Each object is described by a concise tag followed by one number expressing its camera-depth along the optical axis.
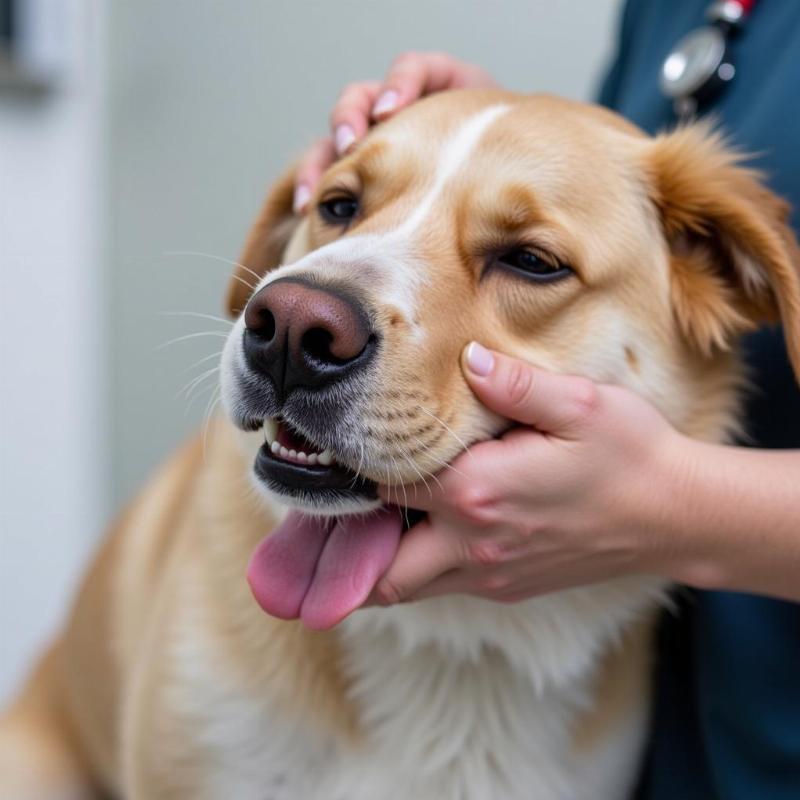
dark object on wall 2.65
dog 1.00
